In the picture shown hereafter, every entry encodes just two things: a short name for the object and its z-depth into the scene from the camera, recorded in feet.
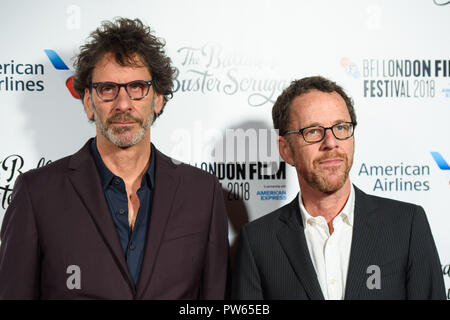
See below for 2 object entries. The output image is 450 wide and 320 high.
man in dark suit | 5.93
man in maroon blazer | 6.19
